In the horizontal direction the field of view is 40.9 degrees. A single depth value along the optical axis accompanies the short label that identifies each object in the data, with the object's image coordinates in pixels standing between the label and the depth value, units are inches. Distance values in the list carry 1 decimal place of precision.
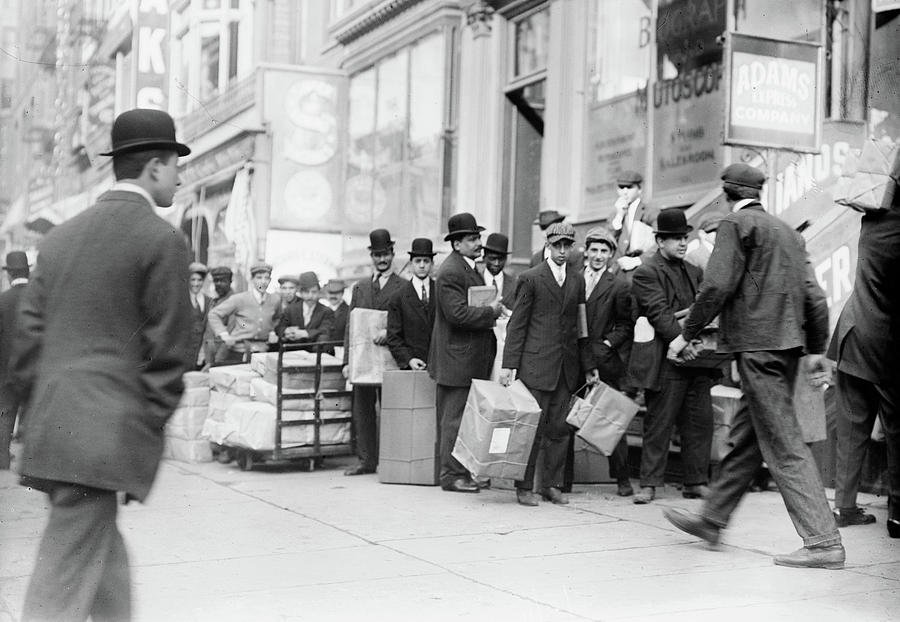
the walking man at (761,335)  244.8
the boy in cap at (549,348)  345.7
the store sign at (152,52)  706.8
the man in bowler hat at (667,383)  348.5
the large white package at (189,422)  470.9
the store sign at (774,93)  384.2
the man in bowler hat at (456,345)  370.0
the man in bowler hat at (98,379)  146.2
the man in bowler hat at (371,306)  421.1
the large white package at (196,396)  470.0
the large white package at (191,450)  468.4
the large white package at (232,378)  447.2
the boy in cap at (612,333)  363.9
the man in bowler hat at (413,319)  401.7
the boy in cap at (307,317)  489.7
